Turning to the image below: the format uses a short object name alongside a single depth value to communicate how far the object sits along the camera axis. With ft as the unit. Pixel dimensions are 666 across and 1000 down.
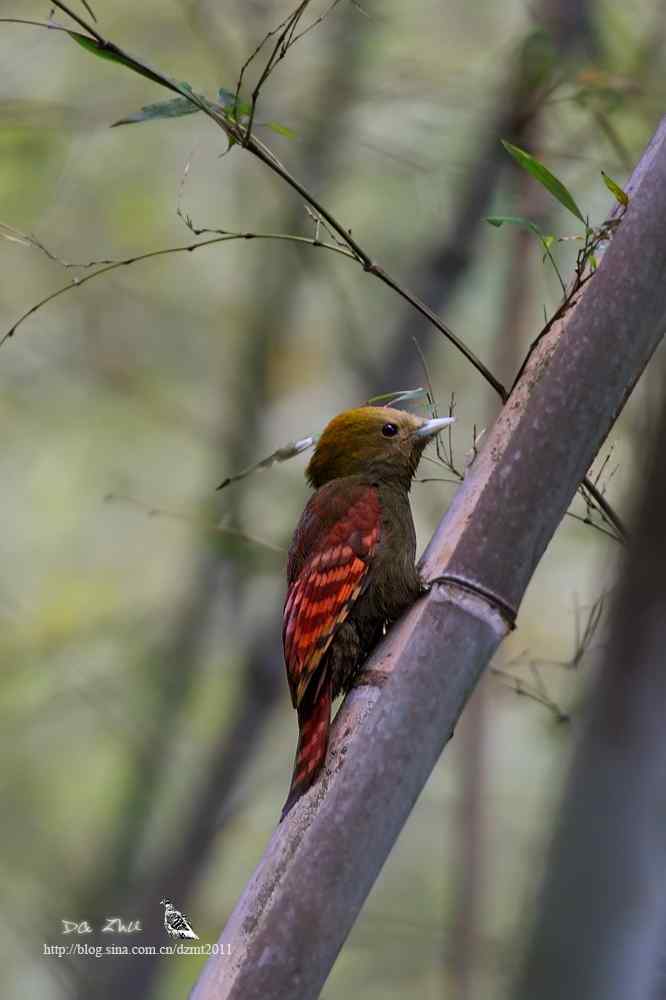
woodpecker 16.07
